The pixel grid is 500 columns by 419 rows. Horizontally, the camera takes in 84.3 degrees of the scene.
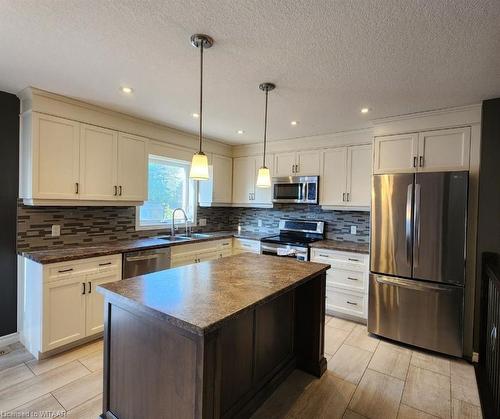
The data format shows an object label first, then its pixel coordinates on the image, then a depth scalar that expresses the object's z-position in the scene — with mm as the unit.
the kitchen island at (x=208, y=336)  1315
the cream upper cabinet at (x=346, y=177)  3584
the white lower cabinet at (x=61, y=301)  2453
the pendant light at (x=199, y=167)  1893
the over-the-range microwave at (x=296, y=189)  3920
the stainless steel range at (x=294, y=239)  3713
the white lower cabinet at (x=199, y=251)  3534
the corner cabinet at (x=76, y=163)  2582
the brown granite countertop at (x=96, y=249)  2475
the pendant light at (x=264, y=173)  2338
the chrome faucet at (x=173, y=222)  3979
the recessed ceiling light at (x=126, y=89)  2473
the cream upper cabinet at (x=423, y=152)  2730
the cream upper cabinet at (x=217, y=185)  4551
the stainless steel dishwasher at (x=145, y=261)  2971
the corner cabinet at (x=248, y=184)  4480
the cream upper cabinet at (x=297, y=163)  3986
